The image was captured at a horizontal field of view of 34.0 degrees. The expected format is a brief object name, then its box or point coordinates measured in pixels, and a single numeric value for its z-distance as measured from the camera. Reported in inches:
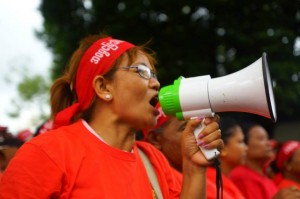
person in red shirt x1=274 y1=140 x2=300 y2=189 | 210.7
